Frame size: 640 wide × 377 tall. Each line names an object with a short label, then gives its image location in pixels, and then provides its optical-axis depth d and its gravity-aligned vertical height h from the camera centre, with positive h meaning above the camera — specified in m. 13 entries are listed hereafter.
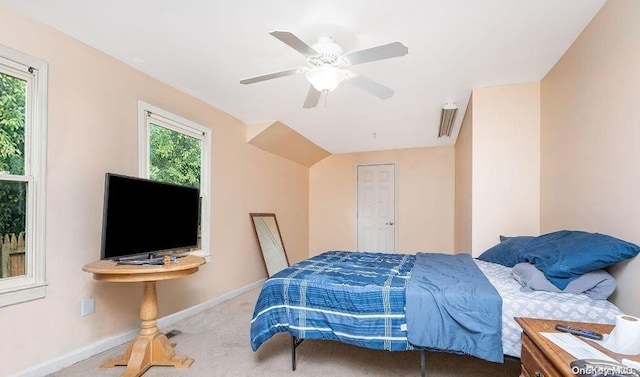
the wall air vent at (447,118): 3.74 +1.00
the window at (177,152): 3.03 +0.42
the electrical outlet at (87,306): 2.41 -0.89
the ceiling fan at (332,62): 1.89 +0.86
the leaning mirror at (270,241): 4.72 -0.78
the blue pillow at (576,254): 1.68 -0.35
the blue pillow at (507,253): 2.46 -0.50
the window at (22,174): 2.04 +0.11
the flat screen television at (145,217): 2.20 -0.20
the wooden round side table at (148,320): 2.07 -0.96
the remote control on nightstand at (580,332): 1.29 -0.59
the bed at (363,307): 1.74 -0.71
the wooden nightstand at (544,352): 1.11 -0.61
